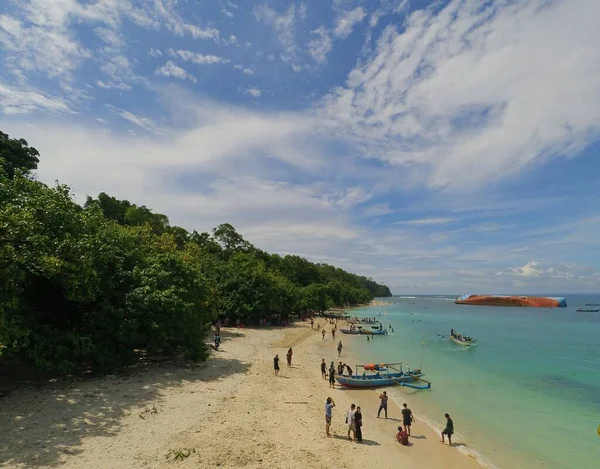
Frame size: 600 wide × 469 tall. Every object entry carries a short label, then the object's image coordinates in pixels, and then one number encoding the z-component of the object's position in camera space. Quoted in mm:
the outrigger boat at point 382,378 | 23531
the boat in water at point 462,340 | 47781
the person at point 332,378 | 23312
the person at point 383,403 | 18516
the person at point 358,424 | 14852
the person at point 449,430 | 15805
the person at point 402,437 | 15376
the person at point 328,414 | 14750
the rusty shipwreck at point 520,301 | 161250
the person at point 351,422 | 14867
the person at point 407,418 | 16094
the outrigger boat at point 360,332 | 55094
